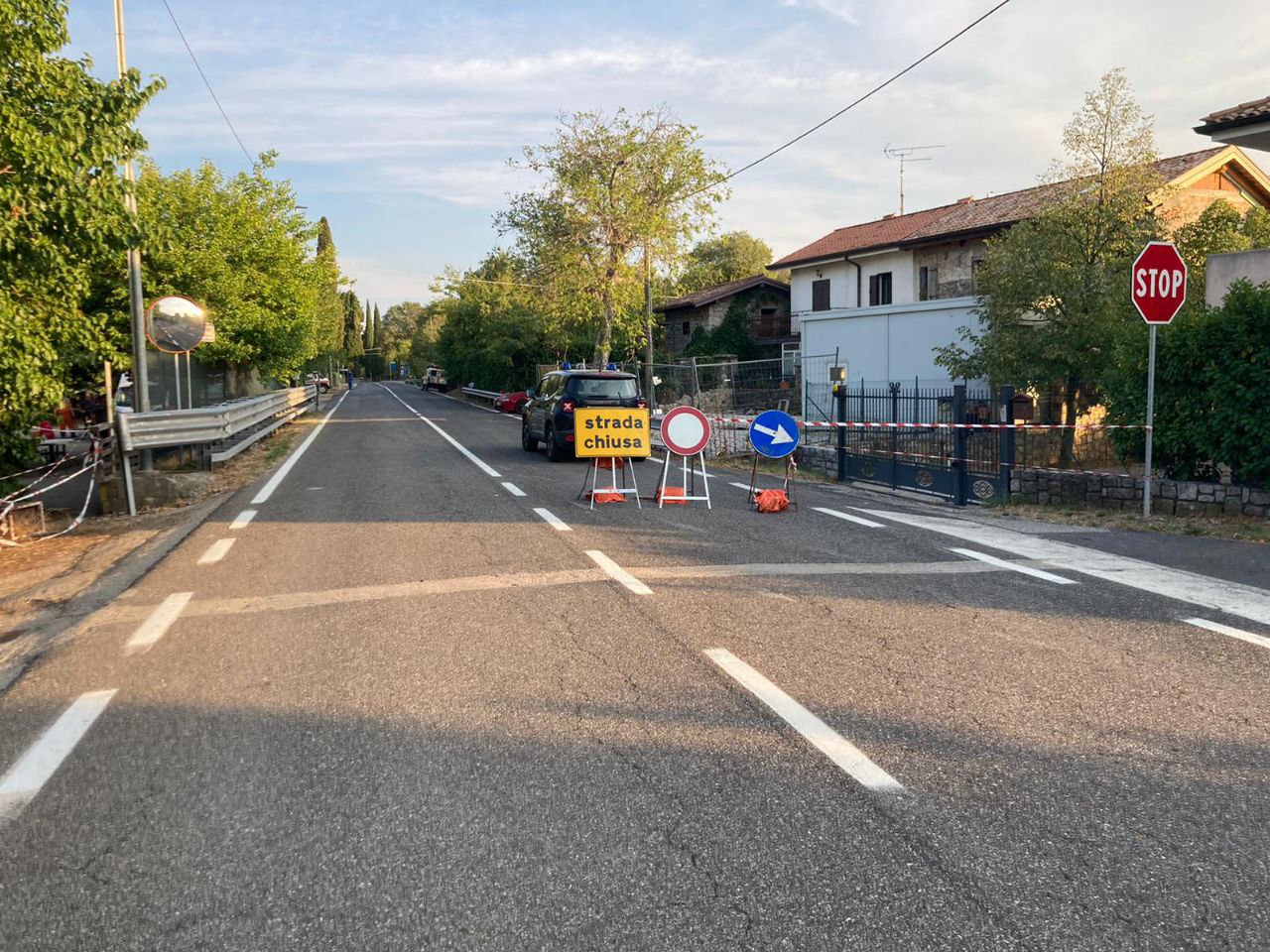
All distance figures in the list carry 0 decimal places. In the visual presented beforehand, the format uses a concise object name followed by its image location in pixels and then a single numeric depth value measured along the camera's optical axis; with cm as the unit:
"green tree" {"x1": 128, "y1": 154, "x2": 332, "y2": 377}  2489
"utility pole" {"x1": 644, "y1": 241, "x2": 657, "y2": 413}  2955
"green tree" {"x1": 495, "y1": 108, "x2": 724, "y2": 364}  3512
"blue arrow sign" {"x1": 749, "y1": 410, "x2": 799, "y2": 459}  1273
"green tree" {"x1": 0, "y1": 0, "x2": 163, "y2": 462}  945
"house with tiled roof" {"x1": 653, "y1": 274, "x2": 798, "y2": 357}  5181
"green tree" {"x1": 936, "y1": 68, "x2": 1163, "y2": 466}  1823
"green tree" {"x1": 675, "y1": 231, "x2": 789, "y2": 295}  7831
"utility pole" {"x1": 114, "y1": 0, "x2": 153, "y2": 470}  1429
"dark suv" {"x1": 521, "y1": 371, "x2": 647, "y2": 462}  1875
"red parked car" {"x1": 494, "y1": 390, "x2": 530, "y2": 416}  4403
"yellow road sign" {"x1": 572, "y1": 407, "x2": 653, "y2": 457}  1296
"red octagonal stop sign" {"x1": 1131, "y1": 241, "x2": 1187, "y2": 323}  1106
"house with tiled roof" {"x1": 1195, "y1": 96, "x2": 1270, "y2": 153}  1405
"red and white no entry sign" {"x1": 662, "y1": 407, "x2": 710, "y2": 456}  1246
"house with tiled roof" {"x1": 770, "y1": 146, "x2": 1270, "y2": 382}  2692
